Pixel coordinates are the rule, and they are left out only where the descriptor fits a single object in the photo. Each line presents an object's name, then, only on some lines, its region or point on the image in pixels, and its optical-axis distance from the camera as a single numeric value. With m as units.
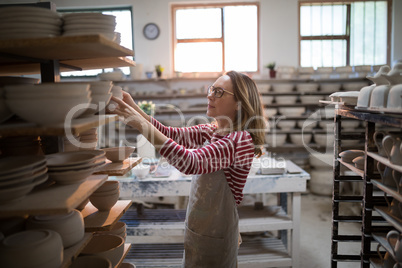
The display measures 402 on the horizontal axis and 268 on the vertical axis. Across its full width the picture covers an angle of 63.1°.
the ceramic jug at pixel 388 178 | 1.99
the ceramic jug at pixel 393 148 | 1.78
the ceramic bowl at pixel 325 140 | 5.63
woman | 1.79
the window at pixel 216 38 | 5.98
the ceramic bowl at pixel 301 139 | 5.85
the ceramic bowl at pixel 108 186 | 1.80
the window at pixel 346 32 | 5.91
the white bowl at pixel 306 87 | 5.95
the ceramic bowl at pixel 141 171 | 2.90
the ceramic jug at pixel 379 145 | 2.03
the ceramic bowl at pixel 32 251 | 1.16
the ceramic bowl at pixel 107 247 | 1.74
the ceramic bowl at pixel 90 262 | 1.68
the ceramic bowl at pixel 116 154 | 1.85
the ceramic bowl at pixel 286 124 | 5.86
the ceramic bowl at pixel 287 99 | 5.87
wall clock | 5.97
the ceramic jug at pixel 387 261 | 2.04
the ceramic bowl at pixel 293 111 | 5.83
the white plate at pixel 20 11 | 1.21
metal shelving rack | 1.87
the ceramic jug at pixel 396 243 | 1.82
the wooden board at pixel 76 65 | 1.74
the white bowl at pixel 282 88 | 5.98
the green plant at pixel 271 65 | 5.80
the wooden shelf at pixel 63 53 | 1.18
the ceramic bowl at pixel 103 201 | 1.80
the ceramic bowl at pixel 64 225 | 1.40
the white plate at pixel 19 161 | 1.27
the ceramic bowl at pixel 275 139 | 5.86
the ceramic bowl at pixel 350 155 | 2.54
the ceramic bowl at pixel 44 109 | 1.13
